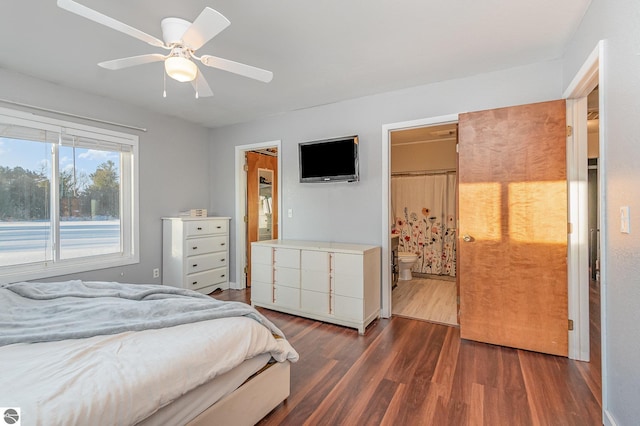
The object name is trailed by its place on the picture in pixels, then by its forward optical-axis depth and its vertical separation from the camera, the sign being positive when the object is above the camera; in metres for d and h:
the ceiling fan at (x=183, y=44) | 1.53 +0.96
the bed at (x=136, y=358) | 1.02 -0.59
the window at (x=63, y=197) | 2.84 +0.15
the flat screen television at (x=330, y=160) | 3.38 +0.60
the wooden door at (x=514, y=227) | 2.41 -0.13
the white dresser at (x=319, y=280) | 2.98 -0.73
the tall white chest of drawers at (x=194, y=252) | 3.84 -0.54
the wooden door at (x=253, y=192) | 4.58 +0.29
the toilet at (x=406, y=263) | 4.98 -0.85
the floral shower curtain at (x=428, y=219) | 5.18 -0.13
